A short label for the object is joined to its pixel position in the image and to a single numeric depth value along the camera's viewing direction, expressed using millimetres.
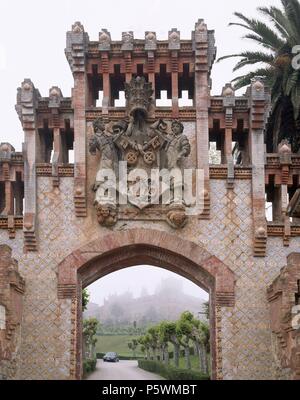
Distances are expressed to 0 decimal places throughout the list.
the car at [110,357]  69562
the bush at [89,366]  40344
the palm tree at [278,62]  22047
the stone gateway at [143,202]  17109
